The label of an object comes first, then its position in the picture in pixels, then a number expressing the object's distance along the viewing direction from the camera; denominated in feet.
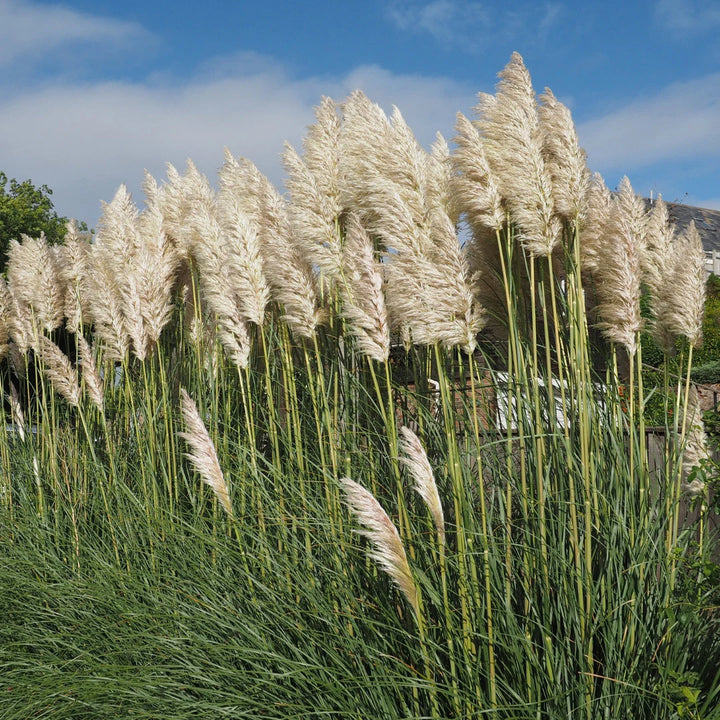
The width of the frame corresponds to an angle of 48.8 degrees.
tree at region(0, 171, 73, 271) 70.33
